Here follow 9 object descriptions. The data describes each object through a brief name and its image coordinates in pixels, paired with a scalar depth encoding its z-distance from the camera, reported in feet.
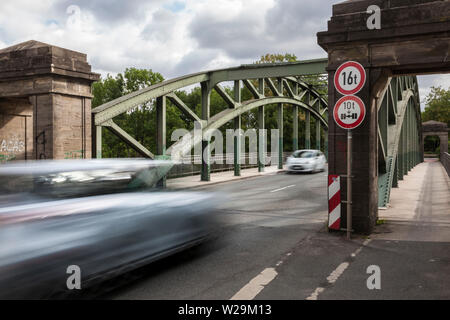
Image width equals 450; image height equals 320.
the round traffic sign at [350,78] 24.46
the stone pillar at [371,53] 24.09
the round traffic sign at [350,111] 24.08
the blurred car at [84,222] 12.86
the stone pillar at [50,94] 34.32
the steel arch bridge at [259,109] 40.11
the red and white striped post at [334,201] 25.44
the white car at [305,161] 83.05
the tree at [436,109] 234.38
